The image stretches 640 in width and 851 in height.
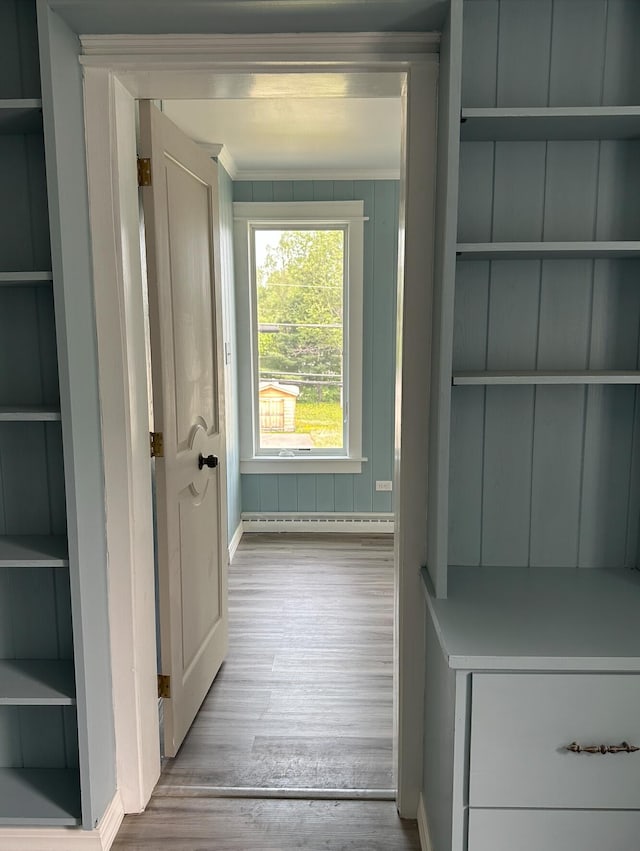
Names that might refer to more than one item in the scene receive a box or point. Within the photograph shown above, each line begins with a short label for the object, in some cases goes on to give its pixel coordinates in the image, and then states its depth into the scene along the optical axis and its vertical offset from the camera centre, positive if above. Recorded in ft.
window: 15.40 +0.55
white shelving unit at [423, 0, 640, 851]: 4.50 -0.77
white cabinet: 4.42 -2.69
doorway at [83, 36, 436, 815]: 5.71 +0.56
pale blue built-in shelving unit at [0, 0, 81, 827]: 5.76 -1.46
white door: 6.99 -0.58
